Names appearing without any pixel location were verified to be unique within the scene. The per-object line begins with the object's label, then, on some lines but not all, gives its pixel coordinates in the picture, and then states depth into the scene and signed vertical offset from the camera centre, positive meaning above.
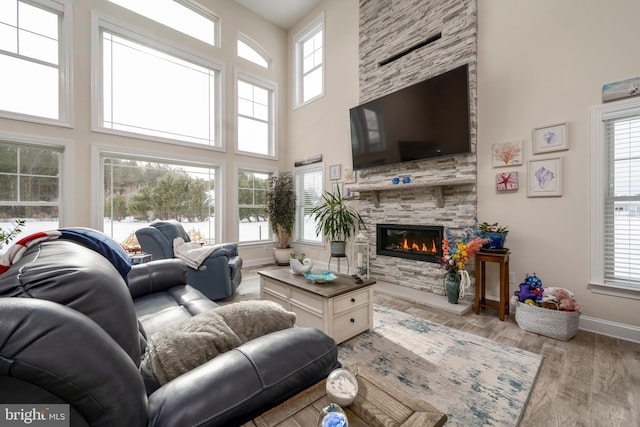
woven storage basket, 2.29 -0.99
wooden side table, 2.70 -0.78
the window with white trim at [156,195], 3.97 +0.28
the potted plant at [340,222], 4.39 -0.18
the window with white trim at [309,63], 5.34 +3.13
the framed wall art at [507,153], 2.89 +0.64
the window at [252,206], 5.36 +0.11
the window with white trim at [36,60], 3.27 +1.97
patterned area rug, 1.55 -1.14
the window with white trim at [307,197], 5.37 +0.29
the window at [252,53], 5.37 +3.35
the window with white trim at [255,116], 5.36 +2.03
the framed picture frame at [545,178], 2.65 +0.34
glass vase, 3.07 -0.88
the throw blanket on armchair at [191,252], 3.05 -0.47
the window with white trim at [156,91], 3.96 +2.02
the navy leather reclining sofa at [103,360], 0.52 -0.36
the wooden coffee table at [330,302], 2.13 -0.79
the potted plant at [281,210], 5.43 +0.03
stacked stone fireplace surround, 3.25 +1.24
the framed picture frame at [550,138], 2.61 +0.74
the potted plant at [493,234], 2.79 -0.25
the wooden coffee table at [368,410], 0.70 -0.56
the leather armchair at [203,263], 3.05 -0.61
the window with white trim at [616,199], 2.31 +0.11
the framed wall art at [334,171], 4.89 +0.75
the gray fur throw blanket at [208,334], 0.89 -0.47
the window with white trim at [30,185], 3.23 +0.35
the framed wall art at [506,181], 2.92 +0.34
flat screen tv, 3.16 +1.21
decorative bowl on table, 2.33 -0.59
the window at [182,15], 4.21 +3.35
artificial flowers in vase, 2.84 -0.57
